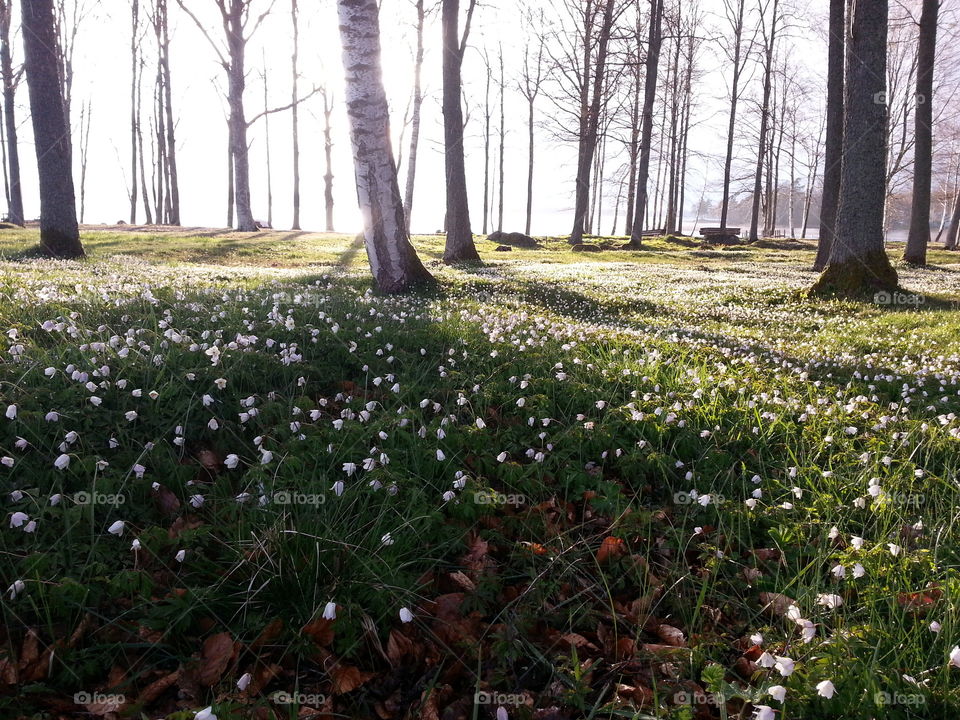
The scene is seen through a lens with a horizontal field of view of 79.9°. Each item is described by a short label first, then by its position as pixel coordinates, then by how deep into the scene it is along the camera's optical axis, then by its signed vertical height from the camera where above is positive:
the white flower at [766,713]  2.02 -1.51
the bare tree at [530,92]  38.94 +13.16
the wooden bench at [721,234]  37.22 +3.05
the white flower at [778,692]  2.04 -1.45
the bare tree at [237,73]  25.58 +9.09
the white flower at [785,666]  2.14 -1.43
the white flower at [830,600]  2.59 -1.44
